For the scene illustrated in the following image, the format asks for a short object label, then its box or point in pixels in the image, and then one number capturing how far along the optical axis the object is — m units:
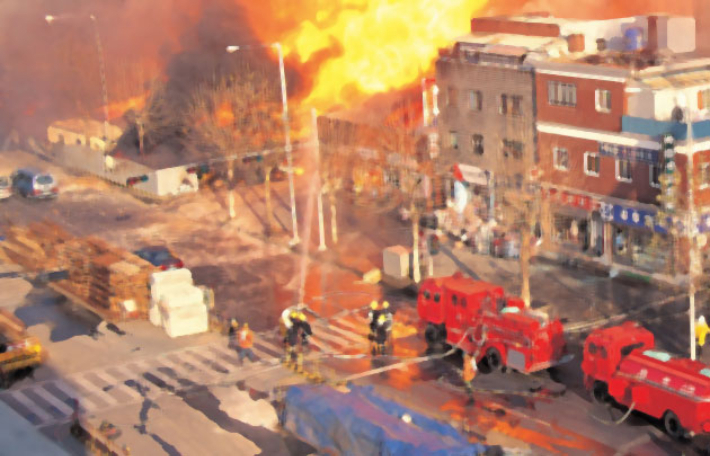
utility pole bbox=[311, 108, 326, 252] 52.03
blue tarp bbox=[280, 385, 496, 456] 27.50
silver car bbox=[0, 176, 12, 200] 64.75
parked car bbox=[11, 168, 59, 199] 63.81
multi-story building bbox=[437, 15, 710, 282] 43.41
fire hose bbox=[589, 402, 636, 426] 31.86
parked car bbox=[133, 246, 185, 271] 47.38
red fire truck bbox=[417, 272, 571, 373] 35.00
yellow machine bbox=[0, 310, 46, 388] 38.28
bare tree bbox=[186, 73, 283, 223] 55.22
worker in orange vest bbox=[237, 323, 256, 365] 38.00
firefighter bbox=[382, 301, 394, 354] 38.66
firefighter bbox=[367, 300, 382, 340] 38.69
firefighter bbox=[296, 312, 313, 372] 38.56
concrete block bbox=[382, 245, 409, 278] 46.19
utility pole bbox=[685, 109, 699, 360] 40.69
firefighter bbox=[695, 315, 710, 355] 37.06
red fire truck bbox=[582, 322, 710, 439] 30.25
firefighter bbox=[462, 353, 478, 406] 34.38
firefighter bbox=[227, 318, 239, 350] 40.33
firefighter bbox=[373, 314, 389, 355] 38.50
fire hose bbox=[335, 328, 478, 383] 36.84
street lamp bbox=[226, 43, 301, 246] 51.03
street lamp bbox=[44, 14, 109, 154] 66.35
